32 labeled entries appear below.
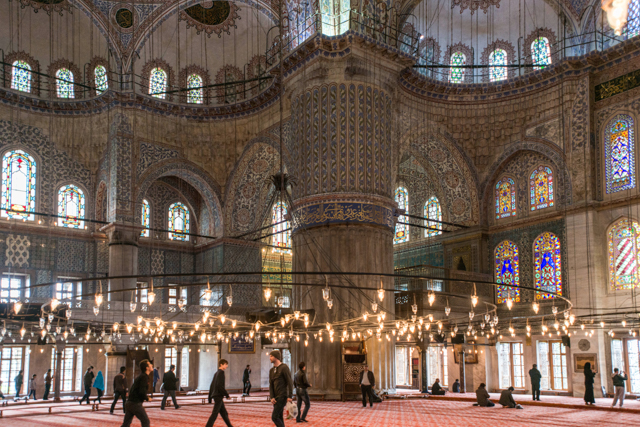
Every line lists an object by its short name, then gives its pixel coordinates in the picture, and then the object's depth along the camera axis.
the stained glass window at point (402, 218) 23.52
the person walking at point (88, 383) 16.26
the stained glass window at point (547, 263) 18.52
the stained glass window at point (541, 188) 19.17
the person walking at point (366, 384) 13.77
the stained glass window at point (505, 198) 20.17
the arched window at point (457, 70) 20.84
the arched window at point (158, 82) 21.75
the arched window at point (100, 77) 21.73
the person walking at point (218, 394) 8.23
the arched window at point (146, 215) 23.30
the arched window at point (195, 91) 22.34
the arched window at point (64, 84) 21.69
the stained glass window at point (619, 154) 17.08
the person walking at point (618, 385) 13.75
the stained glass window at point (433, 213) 22.11
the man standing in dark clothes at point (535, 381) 16.11
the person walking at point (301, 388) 10.65
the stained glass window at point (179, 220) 24.02
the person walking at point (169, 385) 13.33
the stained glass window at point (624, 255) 16.78
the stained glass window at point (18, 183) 20.72
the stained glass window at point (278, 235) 24.00
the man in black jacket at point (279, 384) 7.98
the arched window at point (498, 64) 20.50
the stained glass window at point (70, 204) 21.66
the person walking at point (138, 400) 7.50
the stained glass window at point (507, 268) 19.81
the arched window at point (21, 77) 20.84
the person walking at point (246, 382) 18.93
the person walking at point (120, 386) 13.33
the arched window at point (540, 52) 19.59
